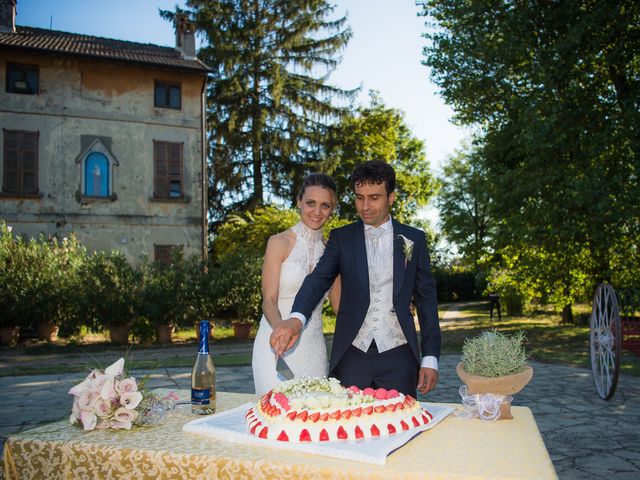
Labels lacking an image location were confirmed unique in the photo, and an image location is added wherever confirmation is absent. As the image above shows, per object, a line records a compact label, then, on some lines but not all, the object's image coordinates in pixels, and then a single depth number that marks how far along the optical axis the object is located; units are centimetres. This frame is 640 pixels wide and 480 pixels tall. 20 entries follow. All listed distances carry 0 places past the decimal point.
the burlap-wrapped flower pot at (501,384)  257
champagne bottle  289
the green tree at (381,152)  2914
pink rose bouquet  264
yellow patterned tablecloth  205
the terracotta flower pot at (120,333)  1510
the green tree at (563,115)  1334
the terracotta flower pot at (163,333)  1548
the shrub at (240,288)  1602
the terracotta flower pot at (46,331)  1507
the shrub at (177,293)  1517
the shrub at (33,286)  1445
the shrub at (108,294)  1477
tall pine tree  2838
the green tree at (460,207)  4566
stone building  1934
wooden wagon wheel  731
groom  333
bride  385
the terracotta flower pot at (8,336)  1455
